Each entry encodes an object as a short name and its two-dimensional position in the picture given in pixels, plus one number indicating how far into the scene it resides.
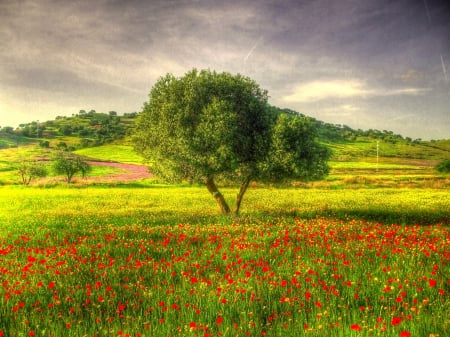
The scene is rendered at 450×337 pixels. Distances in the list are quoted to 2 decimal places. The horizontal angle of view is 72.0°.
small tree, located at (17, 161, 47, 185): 62.84
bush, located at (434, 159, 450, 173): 86.97
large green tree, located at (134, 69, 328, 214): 18.61
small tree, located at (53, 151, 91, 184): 58.28
